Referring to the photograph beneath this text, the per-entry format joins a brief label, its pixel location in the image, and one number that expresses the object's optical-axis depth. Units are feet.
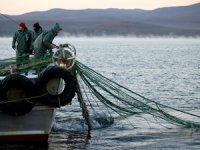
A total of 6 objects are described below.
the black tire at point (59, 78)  40.88
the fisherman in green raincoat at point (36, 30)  48.61
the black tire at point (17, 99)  40.40
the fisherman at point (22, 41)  49.08
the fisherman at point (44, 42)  44.68
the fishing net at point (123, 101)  45.62
